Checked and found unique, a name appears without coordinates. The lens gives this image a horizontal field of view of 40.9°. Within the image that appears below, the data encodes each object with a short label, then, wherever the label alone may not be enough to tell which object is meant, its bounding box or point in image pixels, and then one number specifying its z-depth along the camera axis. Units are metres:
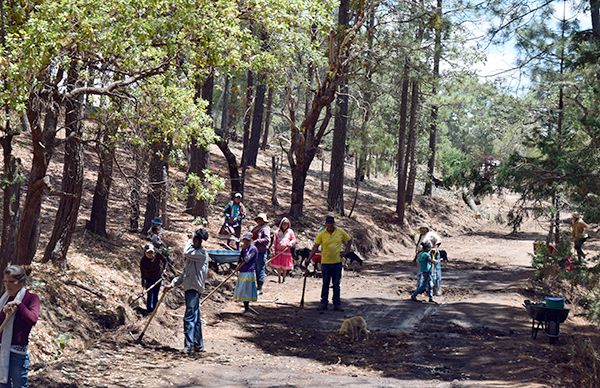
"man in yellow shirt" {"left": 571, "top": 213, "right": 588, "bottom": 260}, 21.08
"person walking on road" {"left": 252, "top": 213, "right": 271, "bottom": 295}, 18.25
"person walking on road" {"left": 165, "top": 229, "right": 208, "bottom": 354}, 12.63
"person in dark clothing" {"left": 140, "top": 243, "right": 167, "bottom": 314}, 14.62
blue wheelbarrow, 18.67
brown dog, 14.59
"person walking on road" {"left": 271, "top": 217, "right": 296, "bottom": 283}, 19.94
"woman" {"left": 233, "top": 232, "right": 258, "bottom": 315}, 15.76
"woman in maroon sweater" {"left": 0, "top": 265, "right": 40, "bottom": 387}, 7.98
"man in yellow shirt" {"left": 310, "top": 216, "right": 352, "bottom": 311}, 17.11
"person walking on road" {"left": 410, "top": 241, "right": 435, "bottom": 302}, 18.14
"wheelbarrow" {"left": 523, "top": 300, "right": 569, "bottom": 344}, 13.98
